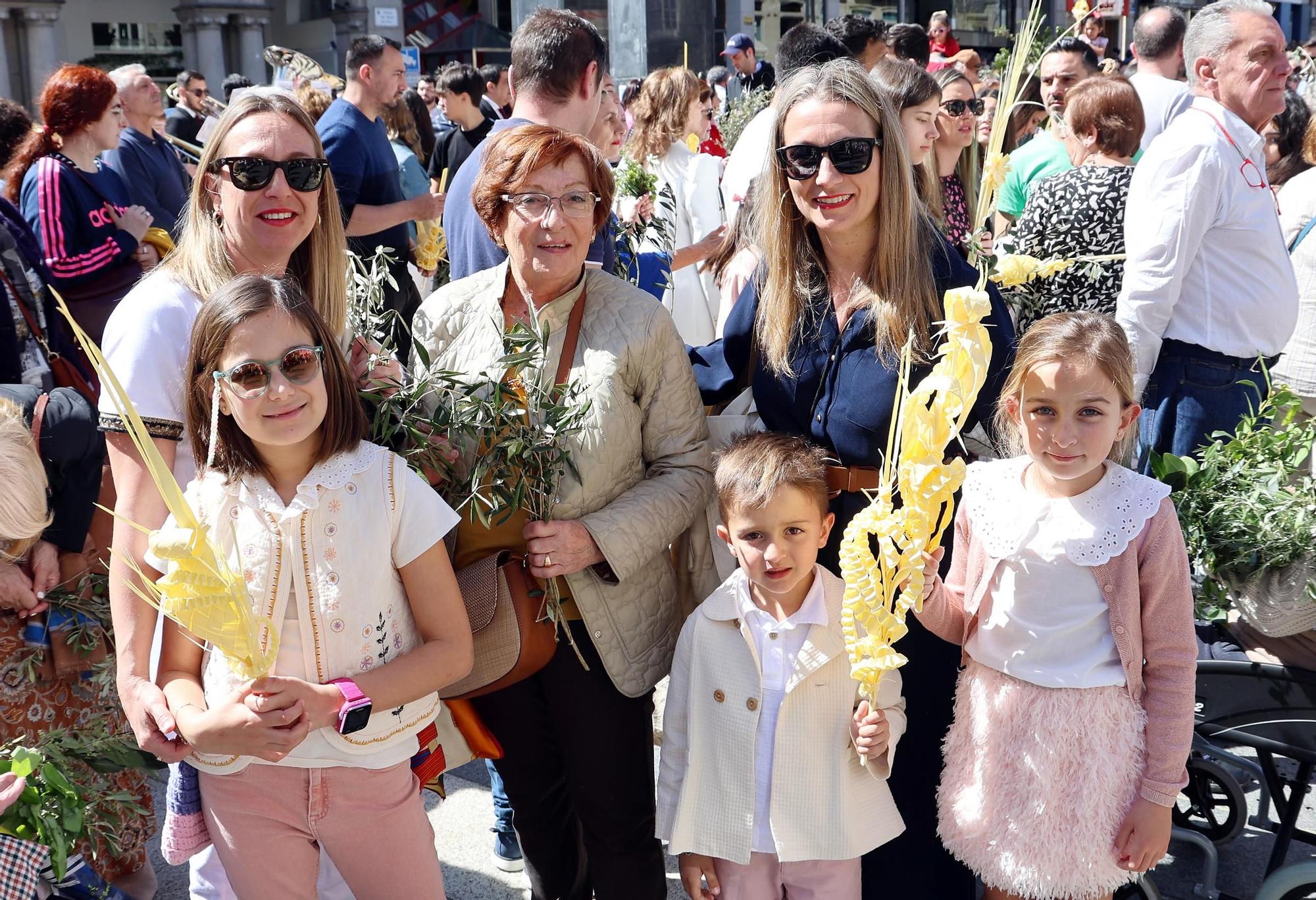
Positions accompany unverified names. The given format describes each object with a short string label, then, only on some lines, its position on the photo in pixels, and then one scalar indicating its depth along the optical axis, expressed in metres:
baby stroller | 2.55
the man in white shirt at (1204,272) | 3.56
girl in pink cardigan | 2.21
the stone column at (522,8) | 10.22
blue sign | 14.70
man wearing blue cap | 12.35
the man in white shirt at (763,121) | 5.17
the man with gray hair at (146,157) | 5.97
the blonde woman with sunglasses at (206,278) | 2.16
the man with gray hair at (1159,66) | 5.68
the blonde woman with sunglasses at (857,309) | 2.41
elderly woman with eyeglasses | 2.42
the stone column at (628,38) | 9.31
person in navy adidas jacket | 4.70
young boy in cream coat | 2.30
